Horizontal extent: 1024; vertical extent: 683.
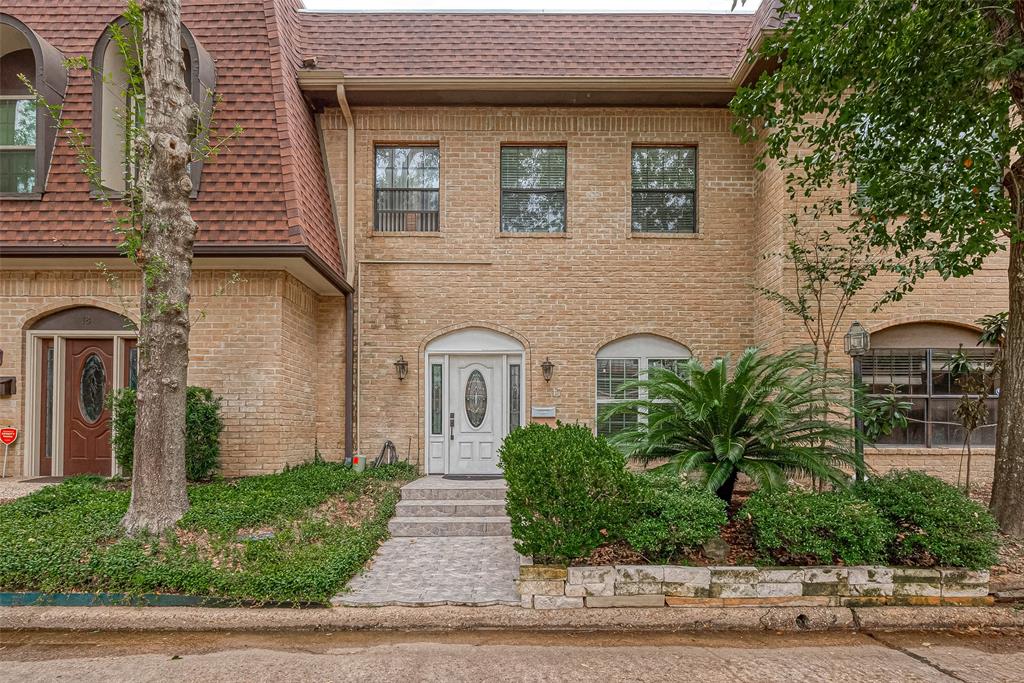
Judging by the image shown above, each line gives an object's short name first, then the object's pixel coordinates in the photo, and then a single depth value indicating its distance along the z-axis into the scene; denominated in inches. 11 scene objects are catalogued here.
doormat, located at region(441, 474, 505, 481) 345.7
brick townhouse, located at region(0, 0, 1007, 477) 335.0
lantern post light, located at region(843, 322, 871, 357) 285.1
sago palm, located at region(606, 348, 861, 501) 211.8
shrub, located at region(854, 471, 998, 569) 194.7
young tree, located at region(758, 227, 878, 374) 318.0
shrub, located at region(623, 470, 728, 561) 192.4
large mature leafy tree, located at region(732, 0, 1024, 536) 221.3
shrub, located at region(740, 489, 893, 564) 192.1
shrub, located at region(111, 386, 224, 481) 289.1
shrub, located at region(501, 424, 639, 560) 192.1
